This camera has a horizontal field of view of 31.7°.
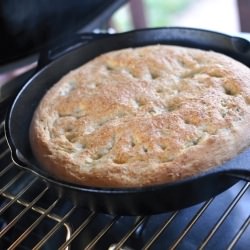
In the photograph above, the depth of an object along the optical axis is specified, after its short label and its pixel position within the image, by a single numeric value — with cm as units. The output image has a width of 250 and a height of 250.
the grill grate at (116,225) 71
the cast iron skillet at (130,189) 63
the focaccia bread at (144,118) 72
